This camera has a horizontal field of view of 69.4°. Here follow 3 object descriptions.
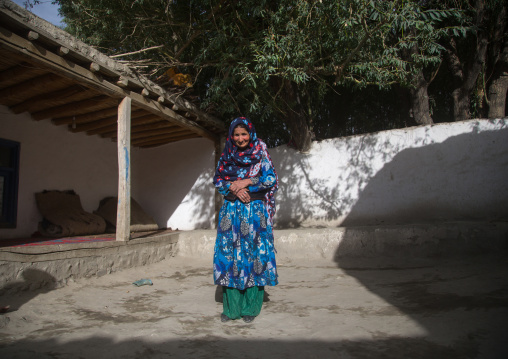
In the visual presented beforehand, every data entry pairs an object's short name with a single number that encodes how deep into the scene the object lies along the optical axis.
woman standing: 2.94
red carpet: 4.85
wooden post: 5.04
